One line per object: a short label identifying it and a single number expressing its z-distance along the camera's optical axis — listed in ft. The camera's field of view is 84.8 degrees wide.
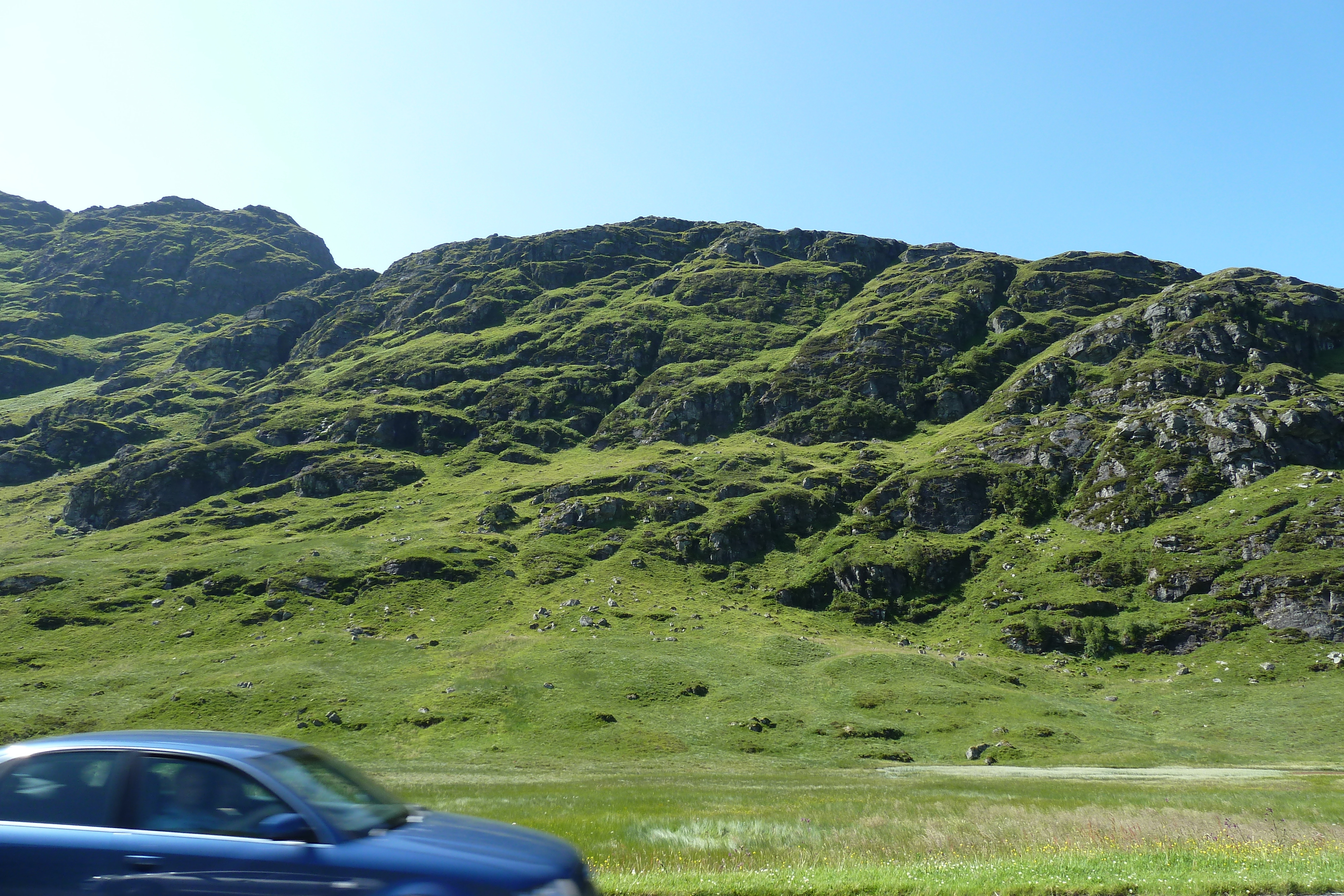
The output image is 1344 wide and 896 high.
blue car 23.89
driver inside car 25.31
